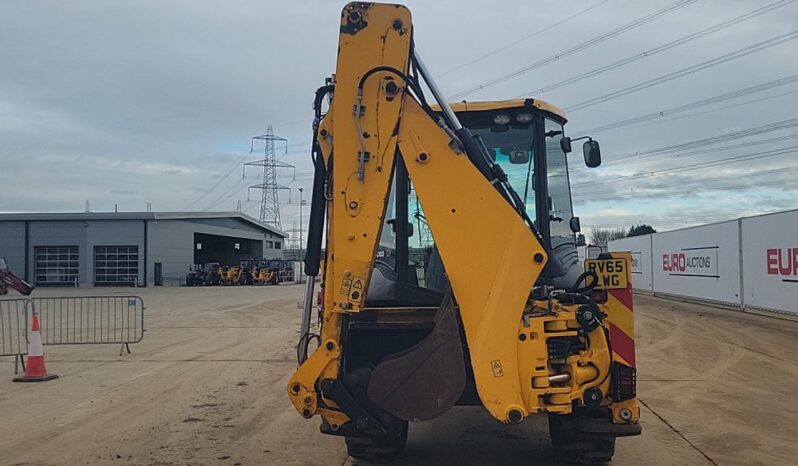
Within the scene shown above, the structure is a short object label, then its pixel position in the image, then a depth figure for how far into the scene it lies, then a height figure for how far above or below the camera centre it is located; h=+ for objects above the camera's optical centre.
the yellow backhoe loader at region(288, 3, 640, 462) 4.70 -0.30
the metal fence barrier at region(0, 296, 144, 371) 14.06 -1.77
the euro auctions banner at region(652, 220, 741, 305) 21.47 -0.37
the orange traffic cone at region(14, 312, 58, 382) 10.55 -1.54
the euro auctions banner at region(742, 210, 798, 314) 17.22 -0.27
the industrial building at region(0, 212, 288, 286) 50.16 +0.65
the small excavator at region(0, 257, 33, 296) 38.03 -1.45
